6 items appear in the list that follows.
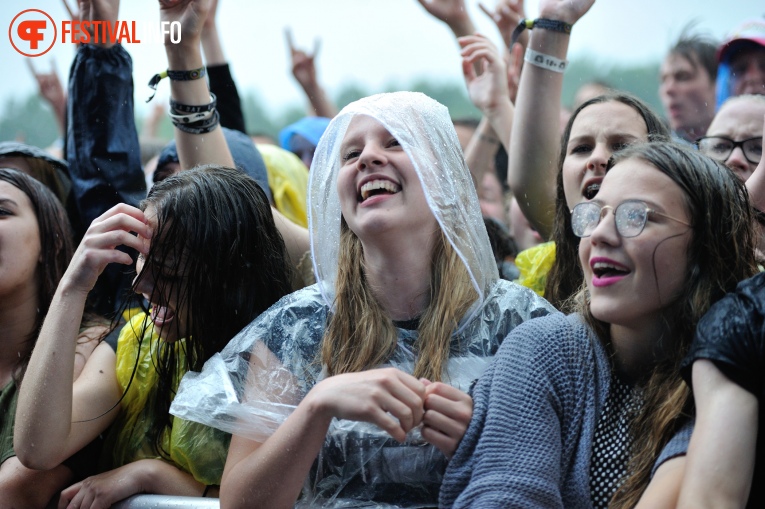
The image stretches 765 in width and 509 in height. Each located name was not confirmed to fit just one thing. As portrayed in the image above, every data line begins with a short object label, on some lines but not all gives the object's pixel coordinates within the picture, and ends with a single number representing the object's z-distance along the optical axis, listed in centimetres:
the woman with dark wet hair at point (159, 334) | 223
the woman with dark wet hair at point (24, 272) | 259
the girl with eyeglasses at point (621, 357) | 170
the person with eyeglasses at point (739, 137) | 258
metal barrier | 203
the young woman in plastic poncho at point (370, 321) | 197
